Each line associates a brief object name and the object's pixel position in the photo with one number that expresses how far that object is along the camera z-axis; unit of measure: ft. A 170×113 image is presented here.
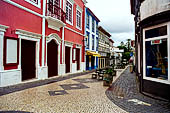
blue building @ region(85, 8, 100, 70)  64.69
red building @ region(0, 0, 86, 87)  24.31
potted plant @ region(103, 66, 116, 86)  27.40
